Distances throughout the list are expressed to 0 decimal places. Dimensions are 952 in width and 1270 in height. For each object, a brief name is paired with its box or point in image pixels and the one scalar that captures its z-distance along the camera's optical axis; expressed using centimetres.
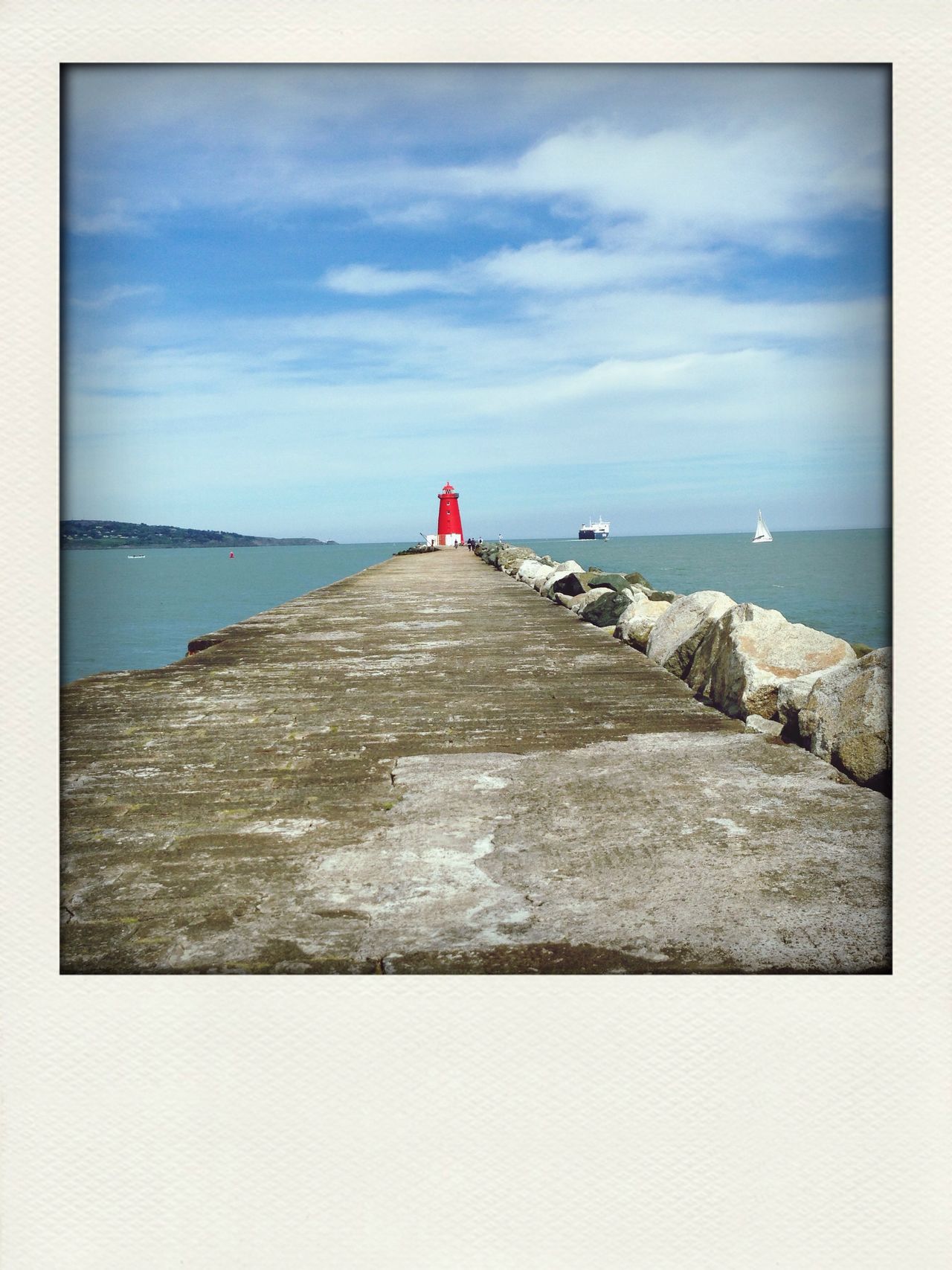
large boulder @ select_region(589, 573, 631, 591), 864
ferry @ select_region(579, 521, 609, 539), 4831
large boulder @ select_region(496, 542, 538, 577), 1328
